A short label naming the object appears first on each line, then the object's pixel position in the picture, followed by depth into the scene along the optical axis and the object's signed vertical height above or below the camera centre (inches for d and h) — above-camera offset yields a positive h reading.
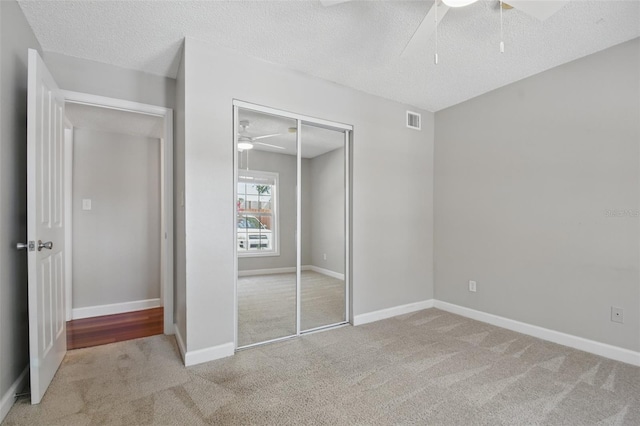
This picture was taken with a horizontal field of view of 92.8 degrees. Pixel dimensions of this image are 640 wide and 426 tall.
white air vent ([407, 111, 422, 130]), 147.4 +45.9
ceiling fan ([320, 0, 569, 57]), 63.0 +43.7
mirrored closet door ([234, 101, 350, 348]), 110.8 -3.5
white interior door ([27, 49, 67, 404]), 70.8 -2.1
